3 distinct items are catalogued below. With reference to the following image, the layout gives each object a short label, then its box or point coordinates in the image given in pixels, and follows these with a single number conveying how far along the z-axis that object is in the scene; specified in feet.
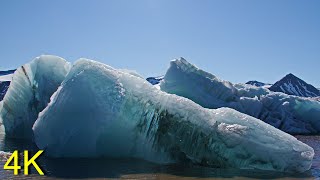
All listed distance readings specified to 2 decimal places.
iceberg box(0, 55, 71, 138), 64.28
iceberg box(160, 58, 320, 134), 95.20
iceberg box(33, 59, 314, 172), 37.60
